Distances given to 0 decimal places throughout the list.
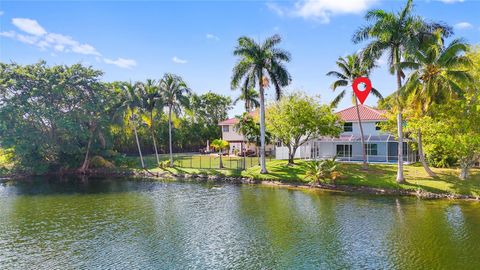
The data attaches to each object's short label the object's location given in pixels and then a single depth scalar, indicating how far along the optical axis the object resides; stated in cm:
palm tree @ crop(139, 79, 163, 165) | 4728
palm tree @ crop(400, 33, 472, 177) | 2959
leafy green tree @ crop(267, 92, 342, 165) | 4106
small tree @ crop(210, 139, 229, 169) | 4512
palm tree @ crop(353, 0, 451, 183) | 3095
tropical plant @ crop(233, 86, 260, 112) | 4047
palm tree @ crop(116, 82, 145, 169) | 4666
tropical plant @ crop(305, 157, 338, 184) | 3494
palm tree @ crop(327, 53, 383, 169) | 3922
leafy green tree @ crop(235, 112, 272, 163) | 4588
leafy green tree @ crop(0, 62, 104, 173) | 4300
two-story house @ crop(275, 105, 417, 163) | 4528
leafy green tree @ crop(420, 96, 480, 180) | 2965
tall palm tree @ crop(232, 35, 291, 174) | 3912
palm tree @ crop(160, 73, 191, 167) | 4694
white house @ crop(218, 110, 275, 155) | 6251
